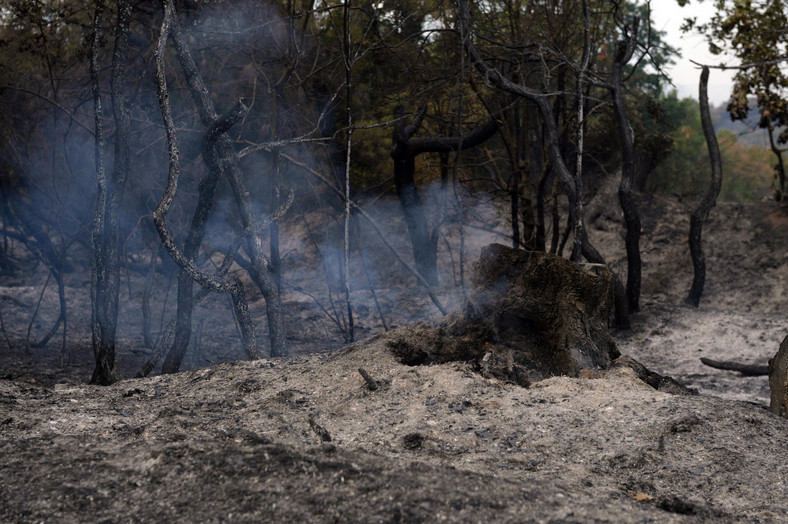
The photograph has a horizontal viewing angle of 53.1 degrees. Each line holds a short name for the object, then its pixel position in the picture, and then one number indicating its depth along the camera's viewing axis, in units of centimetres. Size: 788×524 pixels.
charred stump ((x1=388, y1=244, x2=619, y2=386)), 683
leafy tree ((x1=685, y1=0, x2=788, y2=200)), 1454
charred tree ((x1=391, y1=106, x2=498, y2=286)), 1197
